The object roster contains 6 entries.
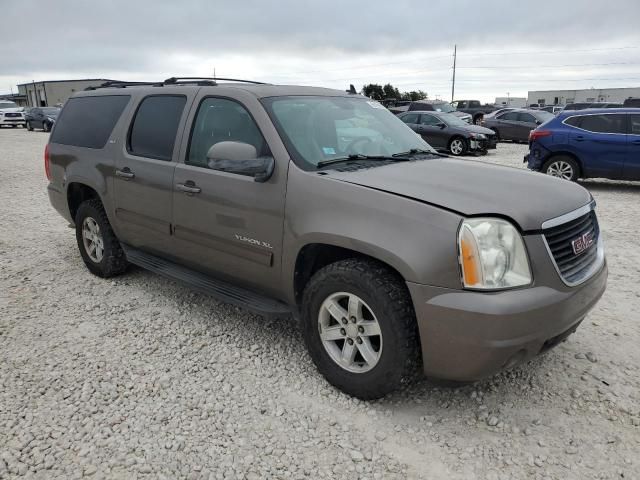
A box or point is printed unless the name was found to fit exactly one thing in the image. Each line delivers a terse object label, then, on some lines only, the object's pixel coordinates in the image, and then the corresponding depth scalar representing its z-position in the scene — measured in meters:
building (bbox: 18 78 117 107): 69.69
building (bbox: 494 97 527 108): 73.44
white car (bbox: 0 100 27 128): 33.72
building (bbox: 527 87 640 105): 65.25
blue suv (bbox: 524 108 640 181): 9.59
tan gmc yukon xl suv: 2.49
